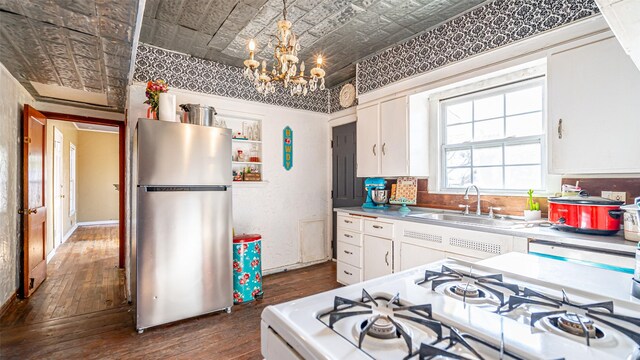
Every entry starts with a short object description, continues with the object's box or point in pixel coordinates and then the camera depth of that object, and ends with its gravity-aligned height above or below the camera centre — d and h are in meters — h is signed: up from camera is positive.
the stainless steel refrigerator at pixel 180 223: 2.45 -0.38
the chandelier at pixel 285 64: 2.15 +0.86
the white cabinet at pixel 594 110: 1.83 +0.44
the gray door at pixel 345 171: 4.21 +0.11
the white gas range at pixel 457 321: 0.57 -0.33
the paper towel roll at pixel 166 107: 2.65 +0.65
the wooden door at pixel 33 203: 3.12 -0.26
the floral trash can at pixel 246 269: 3.03 -0.92
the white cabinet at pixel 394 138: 3.22 +0.45
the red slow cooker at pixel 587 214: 1.77 -0.23
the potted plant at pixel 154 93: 2.74 +0.81
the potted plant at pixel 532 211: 2.41 -0.27
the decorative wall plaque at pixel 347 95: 4.18 +1.19
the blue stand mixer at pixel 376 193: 3.59 -0.18
